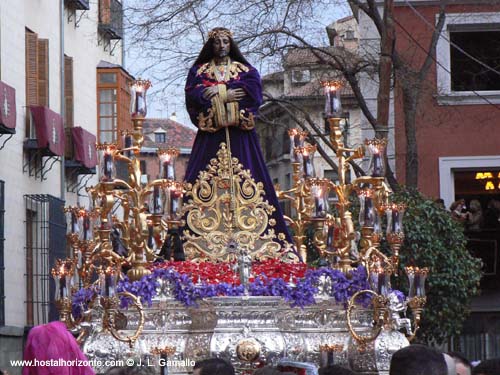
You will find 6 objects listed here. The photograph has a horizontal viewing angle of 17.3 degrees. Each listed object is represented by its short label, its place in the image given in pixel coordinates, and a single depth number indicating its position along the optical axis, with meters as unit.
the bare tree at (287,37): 20.83
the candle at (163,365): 13.69
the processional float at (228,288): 13.76
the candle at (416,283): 14.11
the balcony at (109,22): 28.44
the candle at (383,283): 13.90
